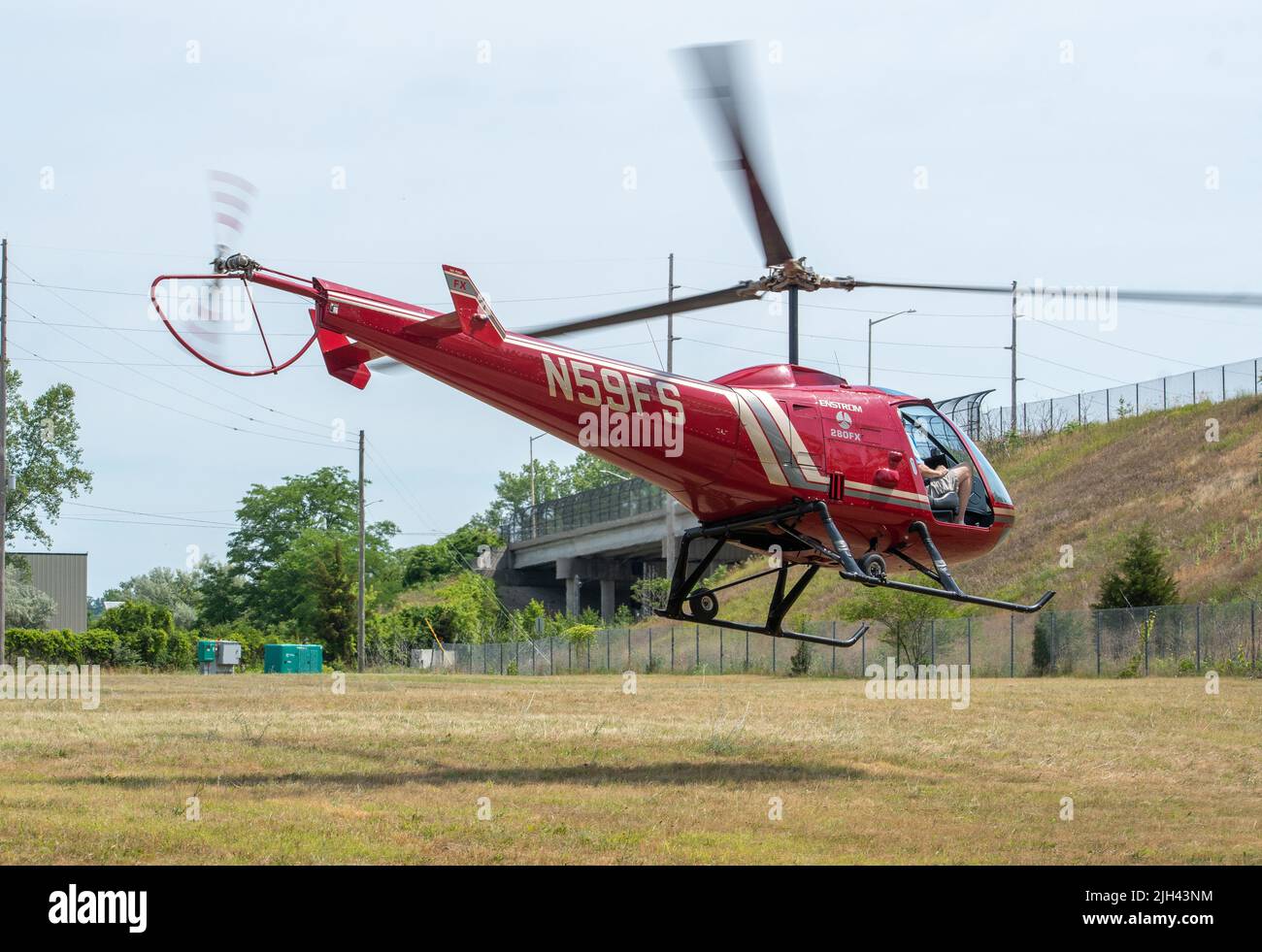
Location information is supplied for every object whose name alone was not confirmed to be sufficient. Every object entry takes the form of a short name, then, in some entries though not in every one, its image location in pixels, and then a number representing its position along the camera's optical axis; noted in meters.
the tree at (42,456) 75.19
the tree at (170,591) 112.62
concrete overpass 81.44
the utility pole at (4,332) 49.06
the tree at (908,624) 45.22
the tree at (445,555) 120.00
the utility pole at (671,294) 66.41
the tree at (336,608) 76.38
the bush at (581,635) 58.47
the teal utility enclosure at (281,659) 58.41
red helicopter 15.50
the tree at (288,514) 109.00
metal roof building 85.06
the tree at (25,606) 71.62
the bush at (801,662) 45.75
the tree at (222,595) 106.25
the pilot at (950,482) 18.48
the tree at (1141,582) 43.78
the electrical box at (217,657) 60.62
